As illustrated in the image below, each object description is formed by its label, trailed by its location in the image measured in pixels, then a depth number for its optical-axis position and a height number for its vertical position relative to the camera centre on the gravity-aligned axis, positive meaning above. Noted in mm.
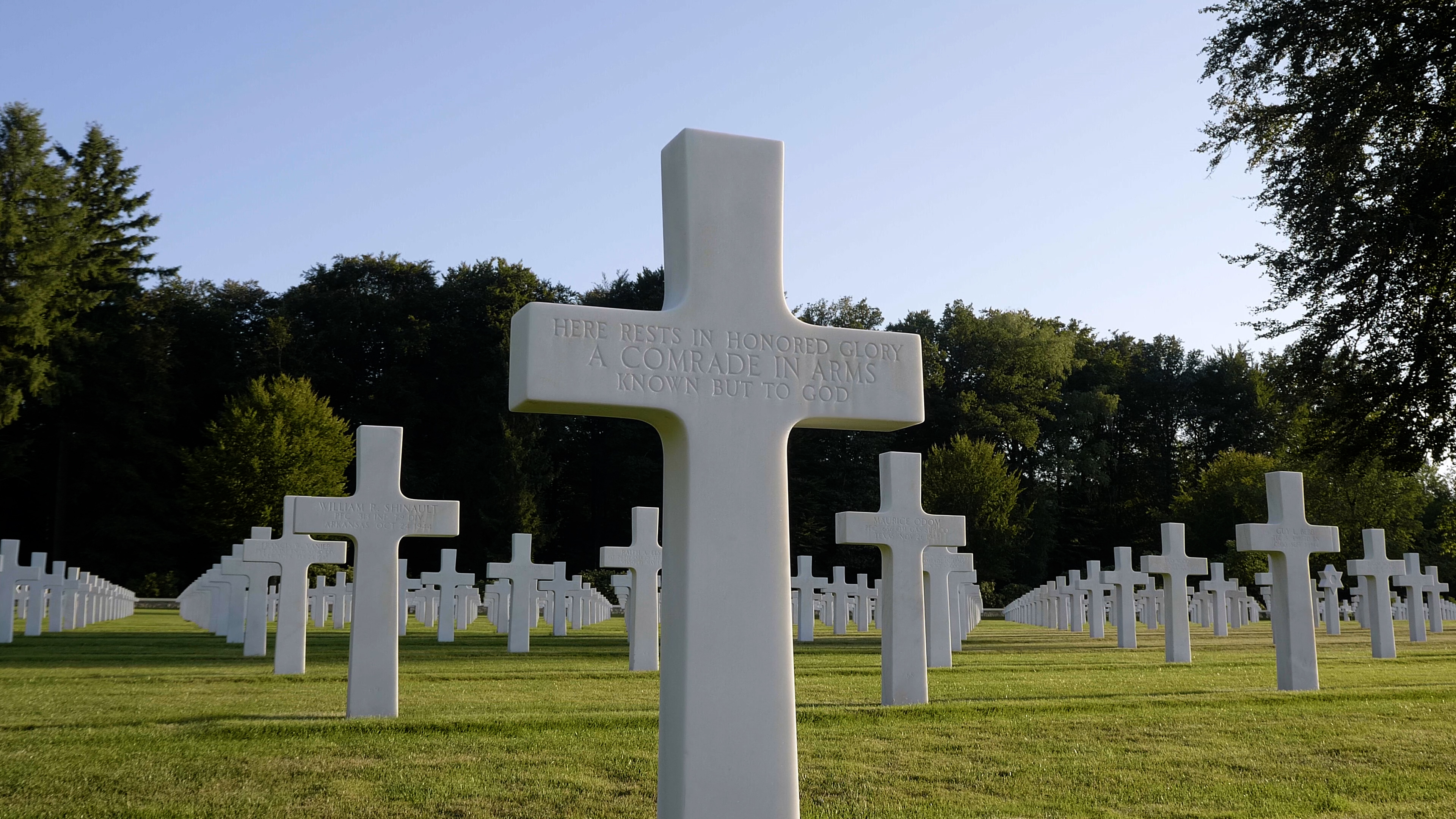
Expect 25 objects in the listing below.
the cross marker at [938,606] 14438 -484
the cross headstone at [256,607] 16078 -545
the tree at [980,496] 43719 +2670
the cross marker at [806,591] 21359 -458
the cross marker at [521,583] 17062 -236
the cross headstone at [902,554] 10125 +122
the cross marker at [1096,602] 23109 -674
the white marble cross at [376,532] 9070 +277
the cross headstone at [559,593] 22516 -487
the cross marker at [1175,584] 15797 -221
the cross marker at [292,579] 13055 -140
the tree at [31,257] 36656 +9799
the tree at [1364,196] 12633 +4127
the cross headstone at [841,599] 25125 -683
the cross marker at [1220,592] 24891 -554
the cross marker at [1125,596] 19469 -481
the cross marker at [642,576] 13852 -103
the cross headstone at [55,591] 22516 -480
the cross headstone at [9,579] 18500 -205
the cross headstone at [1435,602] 24188 -710
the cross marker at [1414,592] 19688 -404
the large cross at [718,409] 4535 +630
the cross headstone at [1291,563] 11195 +54
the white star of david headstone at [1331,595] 23938 -547
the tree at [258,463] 39312 +3450
